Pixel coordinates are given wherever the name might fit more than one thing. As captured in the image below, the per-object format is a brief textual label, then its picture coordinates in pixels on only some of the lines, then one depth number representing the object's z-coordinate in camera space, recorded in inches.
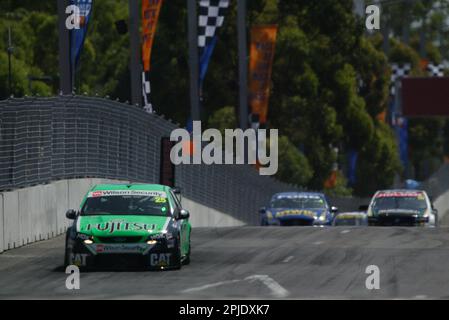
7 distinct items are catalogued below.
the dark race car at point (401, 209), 1610.5
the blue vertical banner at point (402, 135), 3654.0
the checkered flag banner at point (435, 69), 4264.0
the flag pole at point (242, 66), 2203.5
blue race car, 1631.4
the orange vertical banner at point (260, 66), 2108.8
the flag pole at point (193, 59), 1841.8
